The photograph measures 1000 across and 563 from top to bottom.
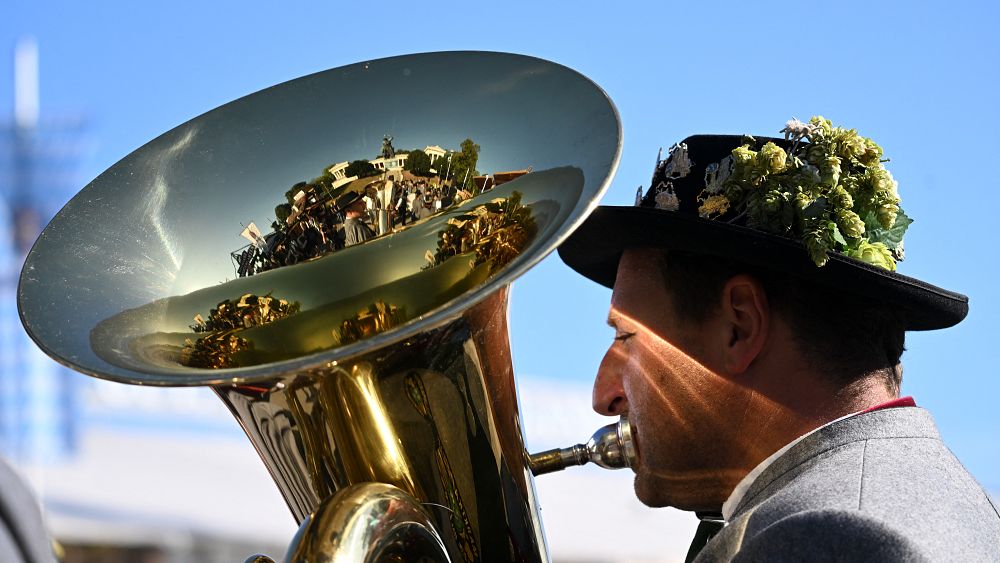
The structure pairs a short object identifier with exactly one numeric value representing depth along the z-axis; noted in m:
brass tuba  4.55
